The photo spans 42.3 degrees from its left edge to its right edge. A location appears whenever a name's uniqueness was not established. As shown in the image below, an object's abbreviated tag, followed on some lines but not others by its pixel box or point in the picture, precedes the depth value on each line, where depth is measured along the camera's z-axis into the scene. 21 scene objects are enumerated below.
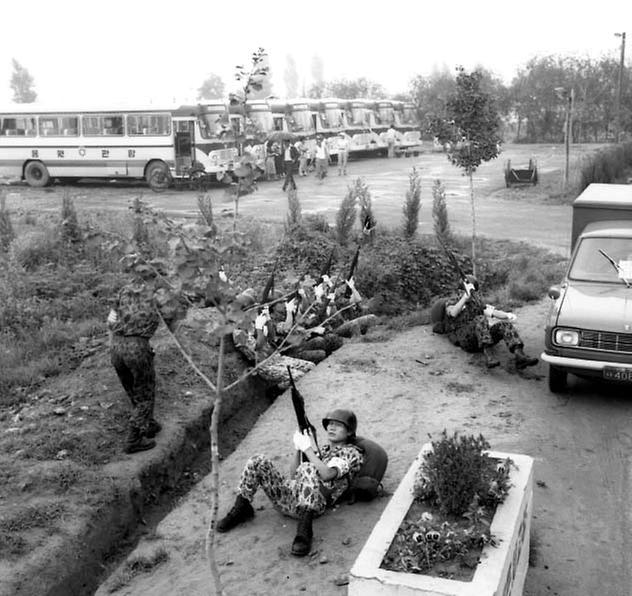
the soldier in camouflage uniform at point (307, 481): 5.95
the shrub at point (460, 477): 4.90
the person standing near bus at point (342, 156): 31.55
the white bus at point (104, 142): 24.70
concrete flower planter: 4.20
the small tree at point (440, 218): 16.20
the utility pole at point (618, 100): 34.97
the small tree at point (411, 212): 16.34
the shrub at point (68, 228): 14.36
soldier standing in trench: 7.43
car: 8.14
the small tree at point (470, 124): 13.74
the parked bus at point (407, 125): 40.91
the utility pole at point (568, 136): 24.39
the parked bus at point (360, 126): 38.19
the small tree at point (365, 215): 15.28
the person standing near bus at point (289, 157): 22.52
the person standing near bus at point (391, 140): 39.97
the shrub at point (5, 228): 14.42
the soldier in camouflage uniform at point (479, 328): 9.73
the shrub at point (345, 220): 16.09
